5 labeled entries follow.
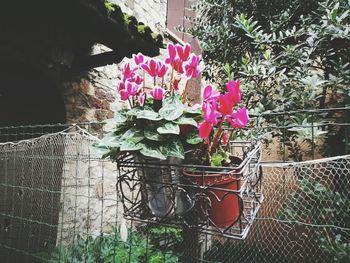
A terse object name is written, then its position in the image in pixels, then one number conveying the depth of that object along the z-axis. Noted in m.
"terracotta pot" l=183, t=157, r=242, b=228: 0.73
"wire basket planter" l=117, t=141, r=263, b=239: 0.73
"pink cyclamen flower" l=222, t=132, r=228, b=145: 0.85
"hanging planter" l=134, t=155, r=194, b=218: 0.77
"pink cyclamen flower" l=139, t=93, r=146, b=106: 0.84
